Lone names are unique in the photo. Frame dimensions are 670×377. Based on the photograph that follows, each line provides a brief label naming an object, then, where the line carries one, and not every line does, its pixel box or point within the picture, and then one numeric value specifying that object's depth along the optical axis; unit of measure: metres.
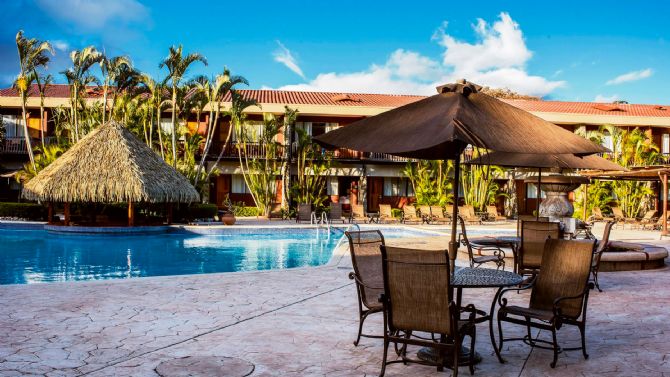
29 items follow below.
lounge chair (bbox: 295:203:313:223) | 22.31
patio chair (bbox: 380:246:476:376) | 3.96
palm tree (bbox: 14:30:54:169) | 23.31
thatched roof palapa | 18.64
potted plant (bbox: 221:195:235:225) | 20.75
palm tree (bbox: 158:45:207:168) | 22.89
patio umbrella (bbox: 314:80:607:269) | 4.22
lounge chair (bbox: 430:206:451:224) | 23.64
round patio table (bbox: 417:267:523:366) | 4.33
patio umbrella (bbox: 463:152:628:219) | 8.38
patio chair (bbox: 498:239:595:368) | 4.82
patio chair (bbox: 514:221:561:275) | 7.77
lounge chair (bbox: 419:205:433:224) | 23.88
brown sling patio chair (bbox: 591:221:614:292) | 7.98
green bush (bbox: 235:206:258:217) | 27.05
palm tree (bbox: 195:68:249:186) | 23.80
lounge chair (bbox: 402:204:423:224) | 23.66
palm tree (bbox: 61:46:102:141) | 24.09
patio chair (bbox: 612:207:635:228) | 22.84
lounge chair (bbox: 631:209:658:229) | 21.77
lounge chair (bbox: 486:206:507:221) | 26.00
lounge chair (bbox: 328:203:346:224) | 22.61
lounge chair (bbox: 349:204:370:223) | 23.61
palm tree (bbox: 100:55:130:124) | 24.00
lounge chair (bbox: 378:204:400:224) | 23.80
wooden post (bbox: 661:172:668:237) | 18.56
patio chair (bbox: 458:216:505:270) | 7.85
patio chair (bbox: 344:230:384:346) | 5.05
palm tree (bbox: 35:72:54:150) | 23.95
